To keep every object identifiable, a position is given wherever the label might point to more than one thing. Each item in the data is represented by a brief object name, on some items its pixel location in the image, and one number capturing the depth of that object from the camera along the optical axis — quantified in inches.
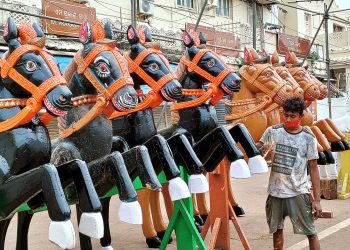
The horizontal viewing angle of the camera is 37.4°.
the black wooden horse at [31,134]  110.1
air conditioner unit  628.1
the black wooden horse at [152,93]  153.4
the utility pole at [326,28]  454.3
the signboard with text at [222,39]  607.2
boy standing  164.9
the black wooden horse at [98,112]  131.0
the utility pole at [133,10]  309.0
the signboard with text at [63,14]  428.8
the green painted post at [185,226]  155.1
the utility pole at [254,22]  428.6
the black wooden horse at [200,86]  186.7
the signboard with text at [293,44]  780.0
